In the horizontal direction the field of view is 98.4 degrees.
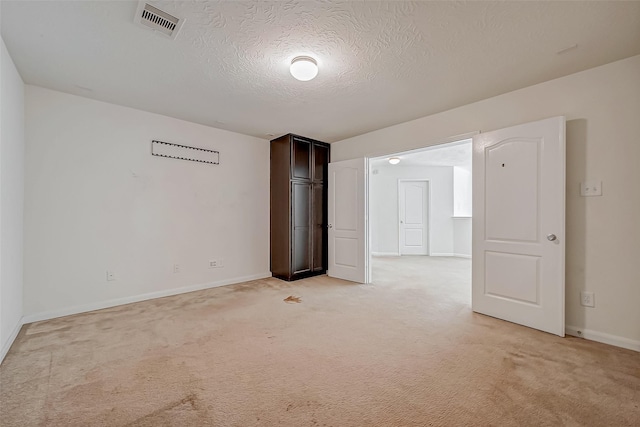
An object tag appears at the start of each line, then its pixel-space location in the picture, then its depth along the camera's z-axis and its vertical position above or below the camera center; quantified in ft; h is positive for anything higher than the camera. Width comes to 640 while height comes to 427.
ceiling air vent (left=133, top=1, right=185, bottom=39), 5.84 +4.25
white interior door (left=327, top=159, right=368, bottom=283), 14.66 -0.55
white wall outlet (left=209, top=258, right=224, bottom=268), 13.88 -2.65
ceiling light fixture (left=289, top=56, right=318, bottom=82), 7.48 +3.89
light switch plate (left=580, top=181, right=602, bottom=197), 8.12 +0.63
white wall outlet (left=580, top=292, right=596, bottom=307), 8.21 -2.69
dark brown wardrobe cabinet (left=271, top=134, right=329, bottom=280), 15.02 +0.19
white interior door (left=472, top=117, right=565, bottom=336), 8.42 -0.48
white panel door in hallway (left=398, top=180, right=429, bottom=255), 25.91 -0.66
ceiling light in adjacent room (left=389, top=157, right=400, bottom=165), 22.98 +4.21
